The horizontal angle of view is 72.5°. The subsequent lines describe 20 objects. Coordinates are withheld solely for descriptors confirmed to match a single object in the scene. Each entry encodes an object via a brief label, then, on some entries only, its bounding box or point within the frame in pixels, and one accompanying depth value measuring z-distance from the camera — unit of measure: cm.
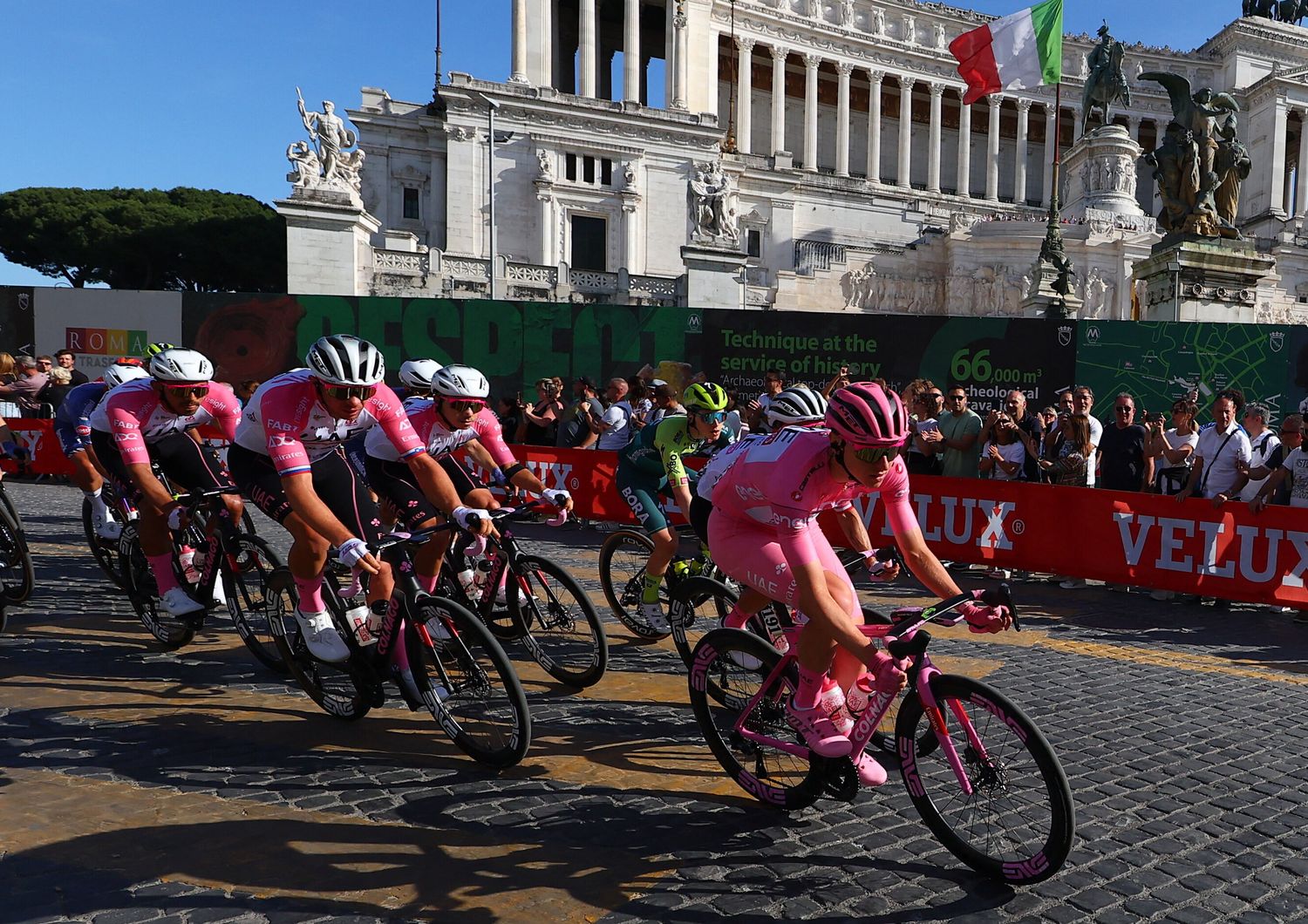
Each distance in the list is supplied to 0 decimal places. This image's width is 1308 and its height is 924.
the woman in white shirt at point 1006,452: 1105
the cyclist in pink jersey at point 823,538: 361
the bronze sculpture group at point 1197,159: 1855
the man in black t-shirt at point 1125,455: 1055
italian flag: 2841
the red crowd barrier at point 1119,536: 890
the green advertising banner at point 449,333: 1914
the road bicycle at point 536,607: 586
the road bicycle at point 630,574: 710
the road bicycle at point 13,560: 771
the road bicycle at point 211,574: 624
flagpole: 2723
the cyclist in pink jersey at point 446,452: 613
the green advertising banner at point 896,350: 1656
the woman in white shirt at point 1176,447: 1042
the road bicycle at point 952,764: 334
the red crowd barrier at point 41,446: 1717
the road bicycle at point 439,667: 450
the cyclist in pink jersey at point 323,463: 485
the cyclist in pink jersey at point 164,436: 644
